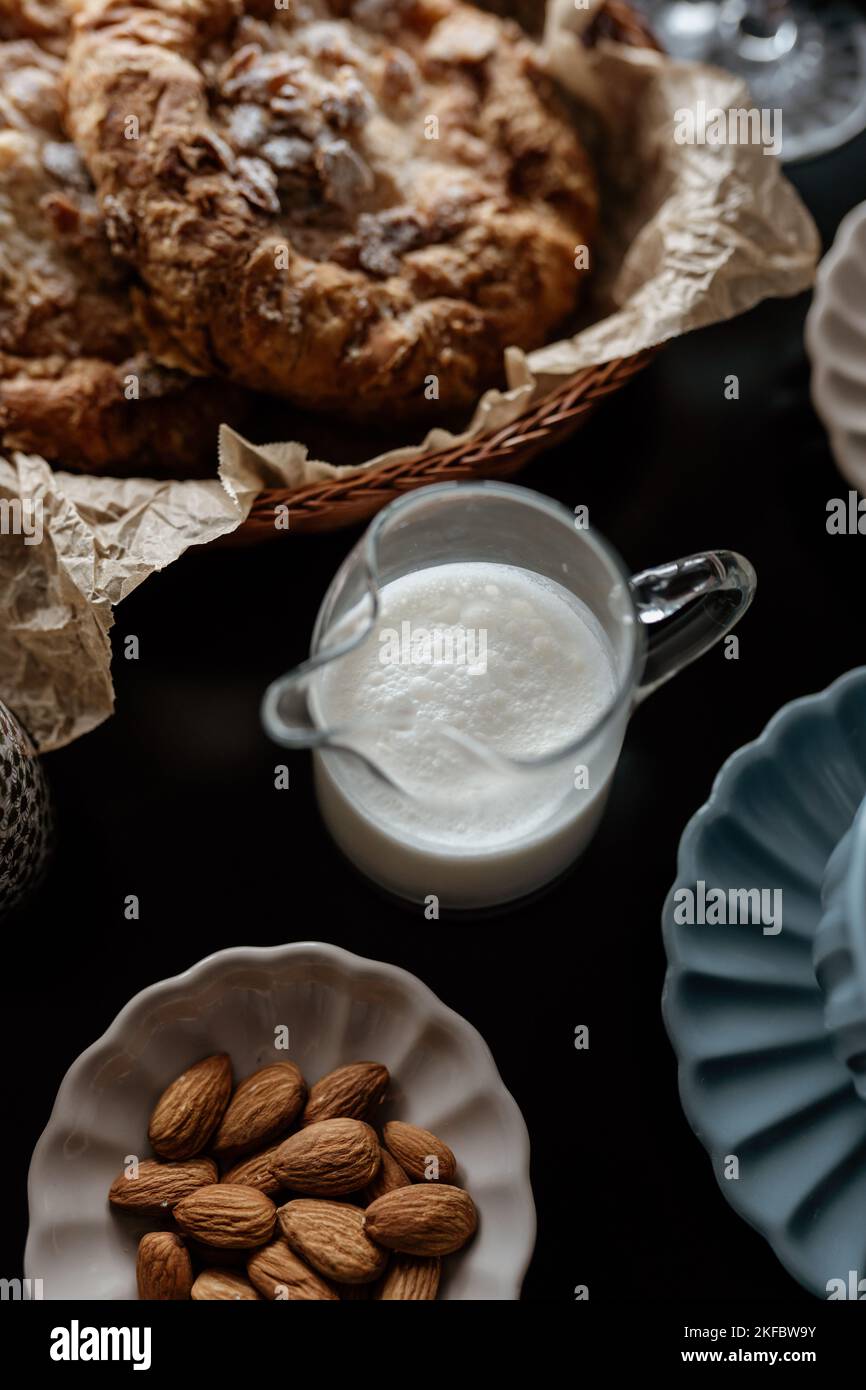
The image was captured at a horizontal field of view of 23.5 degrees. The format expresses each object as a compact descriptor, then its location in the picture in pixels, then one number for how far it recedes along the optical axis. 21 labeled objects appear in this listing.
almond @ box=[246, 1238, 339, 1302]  0.45
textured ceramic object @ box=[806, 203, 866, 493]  0.51
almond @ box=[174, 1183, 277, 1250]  0.45
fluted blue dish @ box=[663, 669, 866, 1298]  0.45
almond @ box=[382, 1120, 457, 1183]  0.46
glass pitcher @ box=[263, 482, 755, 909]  0.42
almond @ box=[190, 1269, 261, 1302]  0.45
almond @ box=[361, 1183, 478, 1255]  0.45
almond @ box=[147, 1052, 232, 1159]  0.46
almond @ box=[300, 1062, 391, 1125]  0.46
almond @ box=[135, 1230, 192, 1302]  0.45
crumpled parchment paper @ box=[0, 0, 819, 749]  0.47
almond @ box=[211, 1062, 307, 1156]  0.46
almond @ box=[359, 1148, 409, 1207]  0.46
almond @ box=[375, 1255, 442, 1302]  0.45
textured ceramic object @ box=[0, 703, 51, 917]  0.45
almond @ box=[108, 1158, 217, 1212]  0.46
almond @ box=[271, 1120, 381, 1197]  0.45
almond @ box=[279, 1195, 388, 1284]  0.45
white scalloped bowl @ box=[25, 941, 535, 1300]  0.45
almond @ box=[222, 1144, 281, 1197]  0.46
